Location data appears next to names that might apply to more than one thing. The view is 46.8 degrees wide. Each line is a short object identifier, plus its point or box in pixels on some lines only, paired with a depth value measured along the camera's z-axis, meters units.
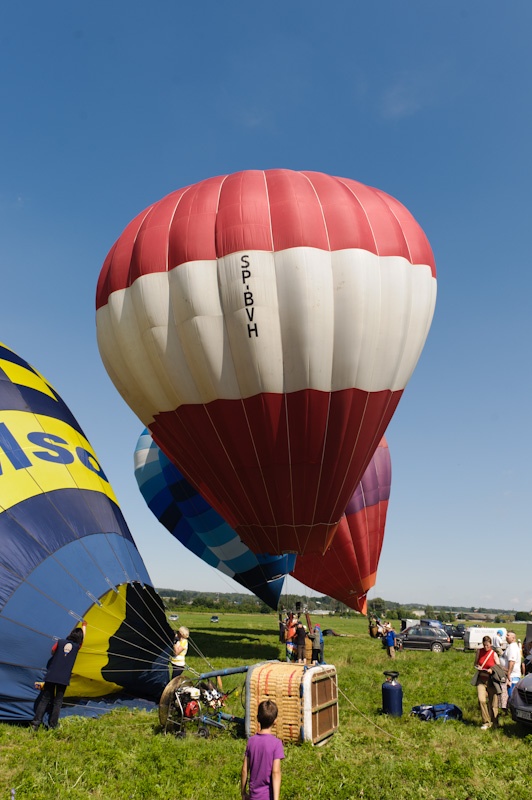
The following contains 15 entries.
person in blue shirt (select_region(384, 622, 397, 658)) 18.16
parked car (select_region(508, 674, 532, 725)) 7.98
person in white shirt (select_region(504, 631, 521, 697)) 9.60
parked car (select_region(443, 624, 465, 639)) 34.59
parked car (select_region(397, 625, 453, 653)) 24.08
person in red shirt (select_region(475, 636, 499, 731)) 8.55
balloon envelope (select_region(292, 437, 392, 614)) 21.31
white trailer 25.59
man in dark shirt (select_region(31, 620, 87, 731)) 7.62
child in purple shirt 3.99
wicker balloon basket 7.29
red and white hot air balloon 11.52
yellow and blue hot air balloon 8.00
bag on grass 8.97
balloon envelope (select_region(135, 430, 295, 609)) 20.56
